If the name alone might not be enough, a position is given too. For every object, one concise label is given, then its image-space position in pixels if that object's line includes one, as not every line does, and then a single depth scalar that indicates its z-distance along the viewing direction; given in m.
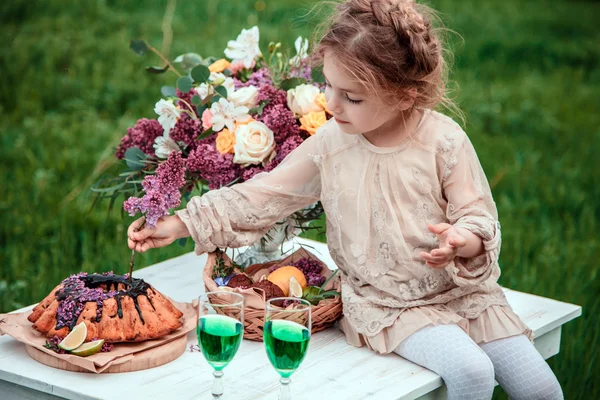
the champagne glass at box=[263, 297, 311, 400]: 2.03
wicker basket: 2.56
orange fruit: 2.71
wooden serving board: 2.39
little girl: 2.46
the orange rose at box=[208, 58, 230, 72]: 3.12
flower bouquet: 2.85
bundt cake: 2.41
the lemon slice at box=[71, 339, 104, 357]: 2.36
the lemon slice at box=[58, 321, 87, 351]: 2.36
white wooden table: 2.31
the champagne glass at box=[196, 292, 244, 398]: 2.04
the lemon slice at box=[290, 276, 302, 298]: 2.66
